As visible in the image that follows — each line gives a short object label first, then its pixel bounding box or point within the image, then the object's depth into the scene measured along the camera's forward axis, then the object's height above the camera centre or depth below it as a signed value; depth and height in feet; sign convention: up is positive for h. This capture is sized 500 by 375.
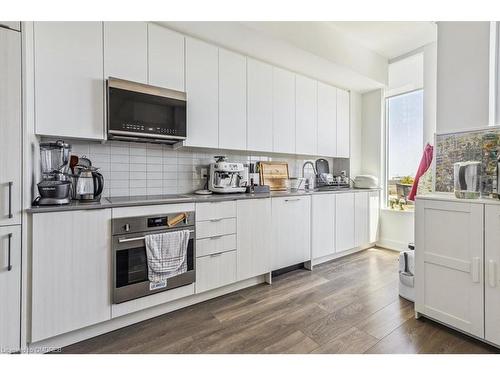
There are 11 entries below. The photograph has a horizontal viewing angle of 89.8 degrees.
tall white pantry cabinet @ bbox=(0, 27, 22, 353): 4.66 -0.11
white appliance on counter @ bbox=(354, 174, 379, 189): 12.16 +0.21
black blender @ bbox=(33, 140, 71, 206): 5.25 +0.20
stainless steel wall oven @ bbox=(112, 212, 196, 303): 5.74 -1.70
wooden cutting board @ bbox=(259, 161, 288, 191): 10.44 +0.45
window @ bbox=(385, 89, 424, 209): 11.62 +2.05
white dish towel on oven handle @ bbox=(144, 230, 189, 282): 6.11 -1.75
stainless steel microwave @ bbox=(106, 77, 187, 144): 6.34 +1.94
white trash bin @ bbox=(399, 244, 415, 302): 7.22 -2.64
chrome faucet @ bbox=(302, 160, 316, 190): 12.02 +0.79
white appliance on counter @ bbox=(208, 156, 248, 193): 8.18 +0.28
